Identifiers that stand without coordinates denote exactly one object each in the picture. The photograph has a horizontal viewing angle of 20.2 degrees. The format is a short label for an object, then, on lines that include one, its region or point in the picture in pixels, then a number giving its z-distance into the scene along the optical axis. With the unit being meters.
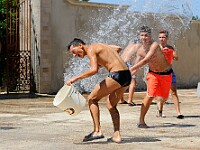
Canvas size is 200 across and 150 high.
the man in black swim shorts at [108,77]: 7.30
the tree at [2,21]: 21.27
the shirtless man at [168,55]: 10.50
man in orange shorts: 8.77
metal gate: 17.59
